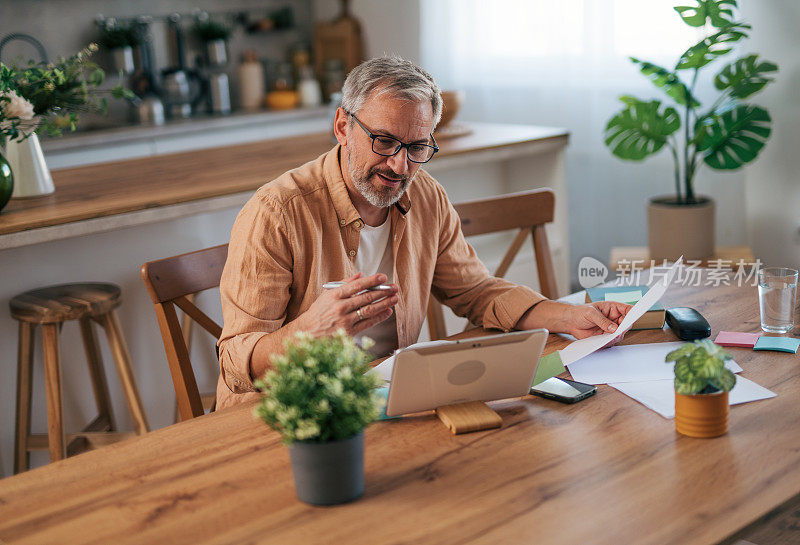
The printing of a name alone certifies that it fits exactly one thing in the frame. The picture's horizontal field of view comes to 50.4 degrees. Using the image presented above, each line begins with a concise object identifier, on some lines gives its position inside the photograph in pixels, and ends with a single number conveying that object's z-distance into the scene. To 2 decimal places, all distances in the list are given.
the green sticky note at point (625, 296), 1.68
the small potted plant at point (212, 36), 4.92
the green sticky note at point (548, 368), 1.41
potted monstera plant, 3.11
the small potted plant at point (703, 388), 1.17
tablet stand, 1.23
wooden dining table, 0.99
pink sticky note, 1.54
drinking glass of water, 1.58
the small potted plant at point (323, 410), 0.98
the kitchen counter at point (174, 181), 2.18
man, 1.50
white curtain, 3.73
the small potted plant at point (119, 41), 4.61
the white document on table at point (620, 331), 1.50
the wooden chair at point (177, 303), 1.63
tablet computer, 1.21
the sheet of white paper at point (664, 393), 1.30
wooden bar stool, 2.19
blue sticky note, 1.50
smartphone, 1.33
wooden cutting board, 5.14
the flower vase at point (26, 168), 2.44
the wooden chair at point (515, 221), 2.12
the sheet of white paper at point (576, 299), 1.79
